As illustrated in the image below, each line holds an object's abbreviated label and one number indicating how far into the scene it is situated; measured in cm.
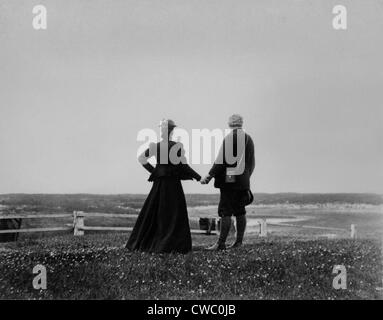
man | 834
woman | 827
